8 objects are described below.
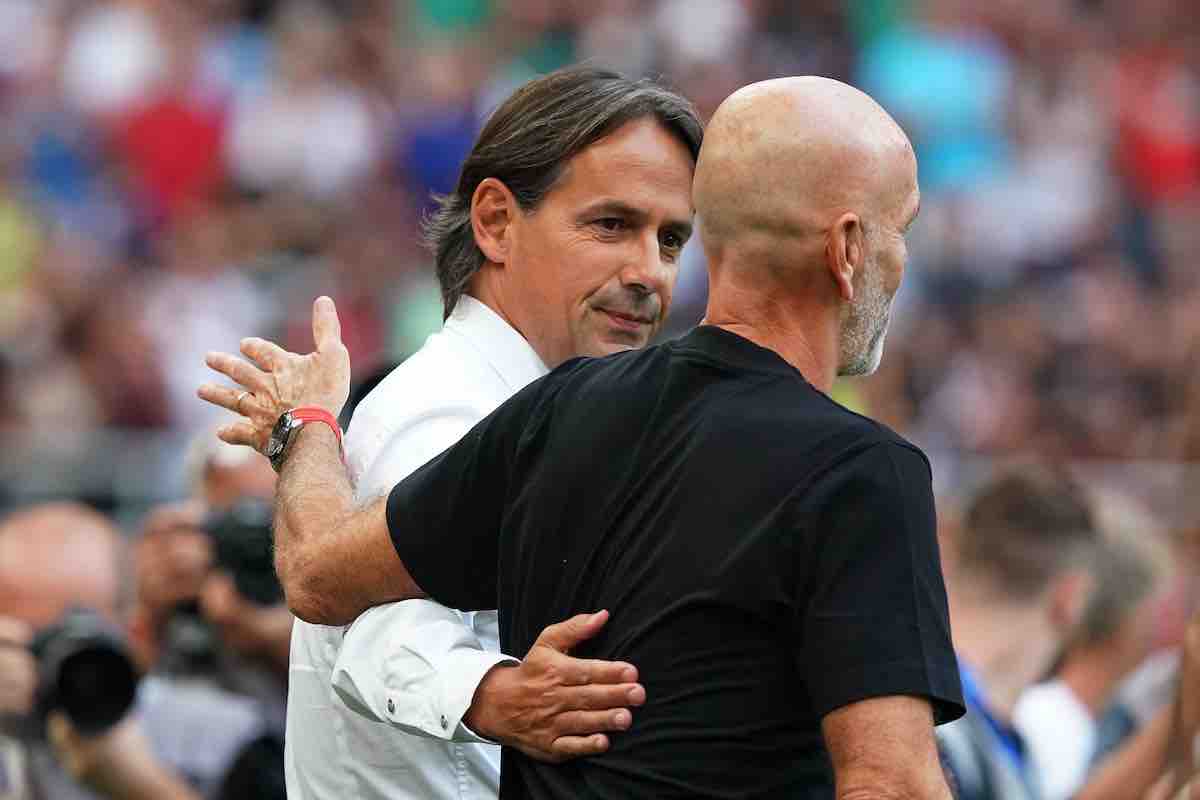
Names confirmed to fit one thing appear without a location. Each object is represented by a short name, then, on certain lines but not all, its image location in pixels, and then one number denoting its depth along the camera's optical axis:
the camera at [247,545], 8.80
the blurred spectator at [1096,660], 10.48
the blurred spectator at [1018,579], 10.52
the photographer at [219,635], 9.14
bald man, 4.87
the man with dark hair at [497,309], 6.27
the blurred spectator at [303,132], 25.50
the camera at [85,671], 8.20
